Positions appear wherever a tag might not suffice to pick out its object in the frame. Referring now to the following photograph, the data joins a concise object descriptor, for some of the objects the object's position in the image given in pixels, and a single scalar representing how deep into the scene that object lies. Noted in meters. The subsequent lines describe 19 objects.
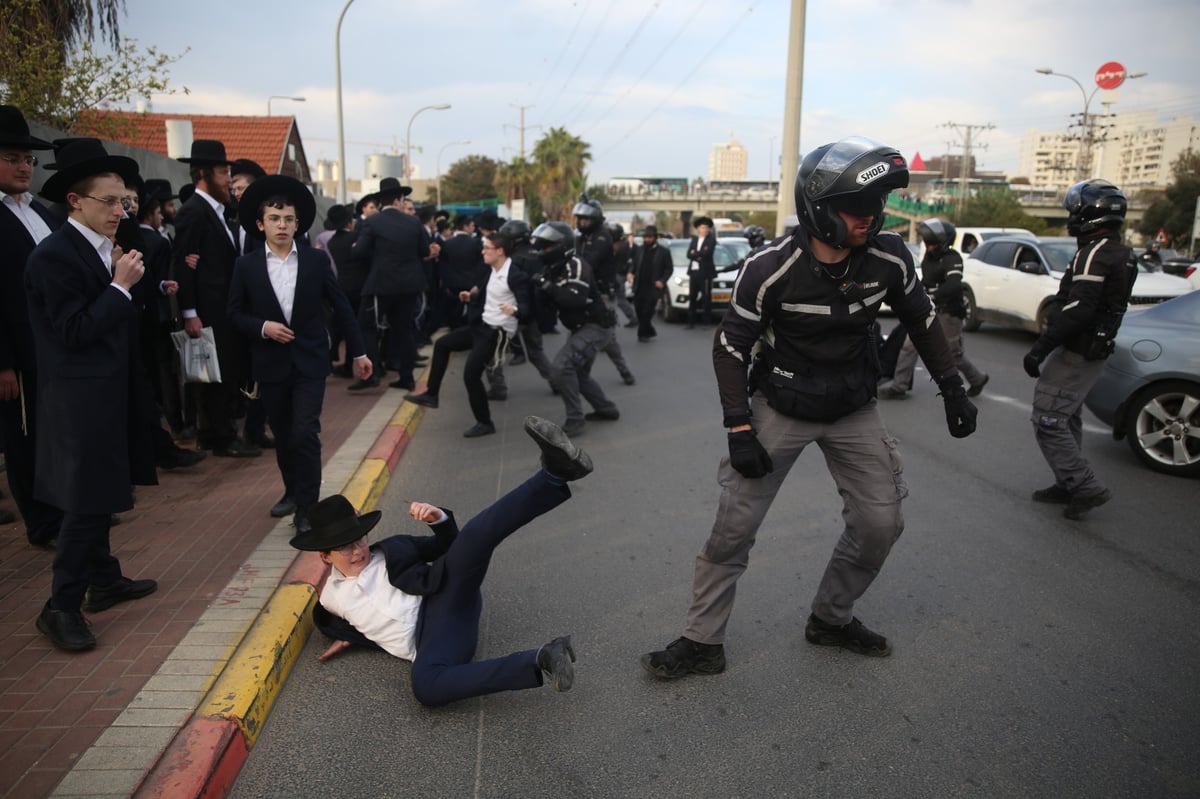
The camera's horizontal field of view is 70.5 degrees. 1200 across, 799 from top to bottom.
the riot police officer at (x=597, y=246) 9.66
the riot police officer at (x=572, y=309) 7.59
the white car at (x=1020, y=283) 12.79
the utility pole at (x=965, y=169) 63.44
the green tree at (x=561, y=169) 77.50
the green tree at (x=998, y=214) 58.94
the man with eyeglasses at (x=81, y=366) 3.43
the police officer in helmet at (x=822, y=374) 3.16
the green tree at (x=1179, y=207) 42.22
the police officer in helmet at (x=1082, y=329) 5.14
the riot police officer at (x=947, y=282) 8.36
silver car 6.20
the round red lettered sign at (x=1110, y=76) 37.50
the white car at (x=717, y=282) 16.55
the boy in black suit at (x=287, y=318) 4.72
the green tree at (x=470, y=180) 91.56
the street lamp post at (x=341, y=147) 22.17
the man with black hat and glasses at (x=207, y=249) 5.99
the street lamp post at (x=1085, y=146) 45.09
